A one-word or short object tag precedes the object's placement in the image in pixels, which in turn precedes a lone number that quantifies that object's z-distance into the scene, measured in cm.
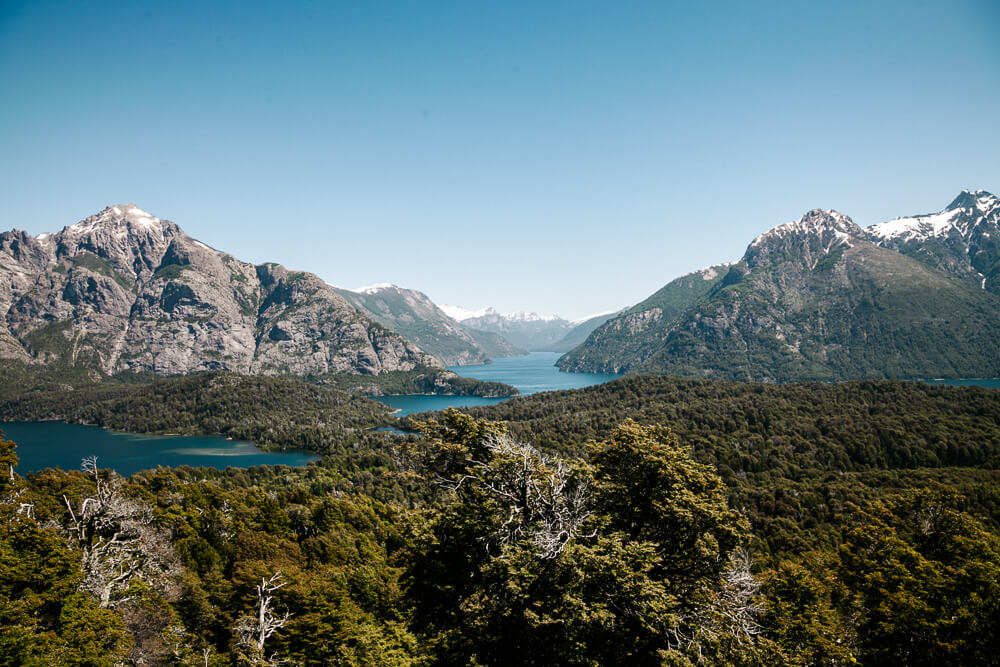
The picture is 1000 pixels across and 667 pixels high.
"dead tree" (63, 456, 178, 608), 3053
